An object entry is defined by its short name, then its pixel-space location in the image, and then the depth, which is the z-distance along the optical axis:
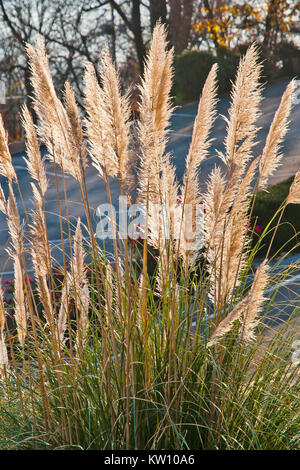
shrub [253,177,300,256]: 8.90
